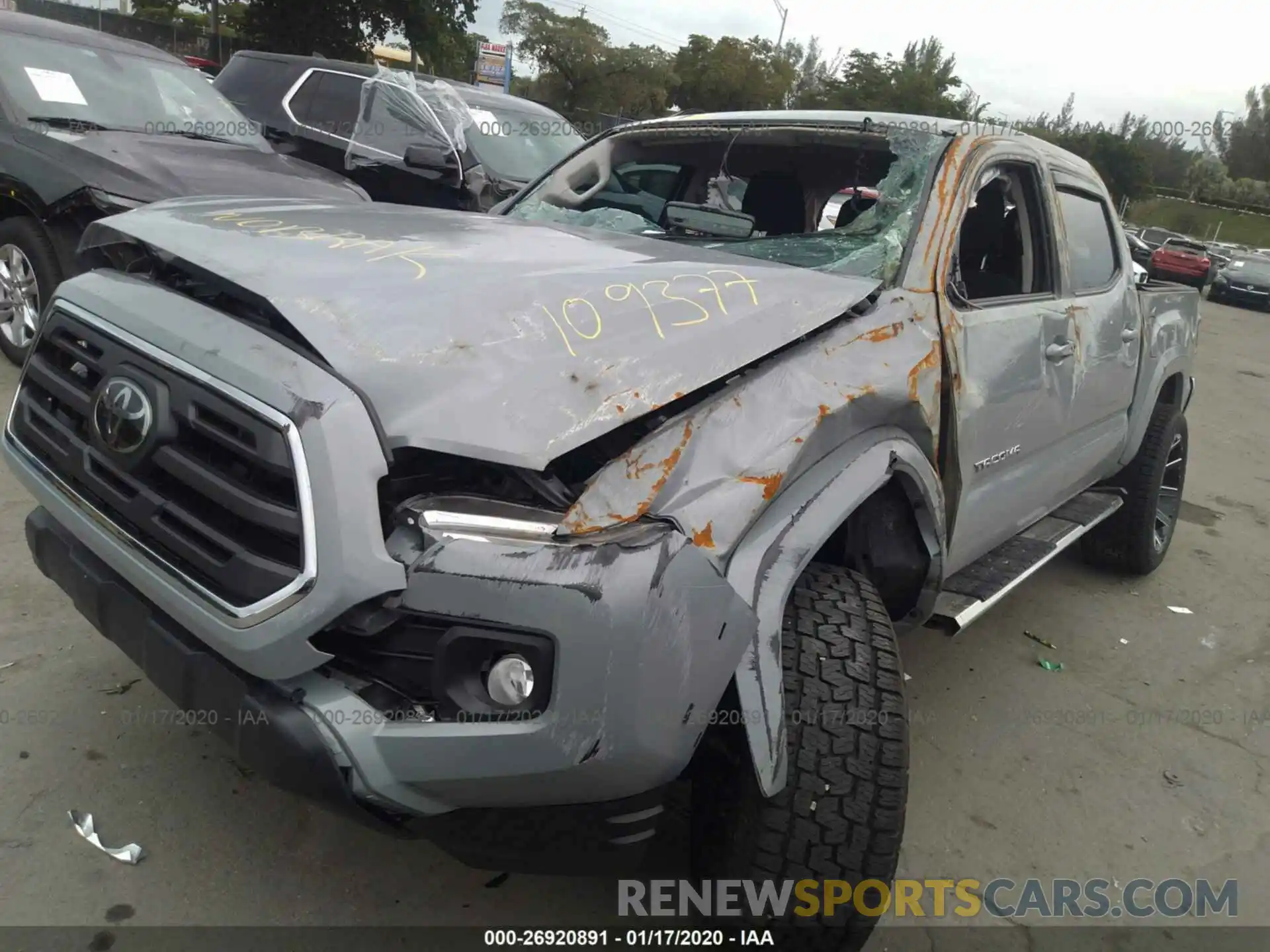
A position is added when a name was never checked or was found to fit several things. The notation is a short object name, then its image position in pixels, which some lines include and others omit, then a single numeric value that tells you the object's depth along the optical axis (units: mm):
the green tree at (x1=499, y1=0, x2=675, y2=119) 51250
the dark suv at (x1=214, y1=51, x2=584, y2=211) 7227
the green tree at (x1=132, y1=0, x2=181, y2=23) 31391
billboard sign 32531
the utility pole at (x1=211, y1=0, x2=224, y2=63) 24531
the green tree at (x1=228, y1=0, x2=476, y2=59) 22734
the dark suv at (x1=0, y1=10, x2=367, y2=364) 4562
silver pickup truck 1567
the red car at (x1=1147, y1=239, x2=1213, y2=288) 22828
